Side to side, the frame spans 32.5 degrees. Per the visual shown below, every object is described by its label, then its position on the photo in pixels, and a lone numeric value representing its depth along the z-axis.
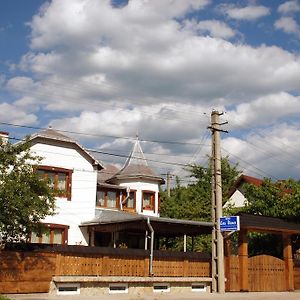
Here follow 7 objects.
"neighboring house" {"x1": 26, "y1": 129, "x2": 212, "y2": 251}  27.72
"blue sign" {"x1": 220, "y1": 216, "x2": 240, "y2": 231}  23.28
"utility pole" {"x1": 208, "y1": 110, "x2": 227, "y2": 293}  24.03
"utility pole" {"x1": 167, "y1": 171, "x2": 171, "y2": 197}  58.44
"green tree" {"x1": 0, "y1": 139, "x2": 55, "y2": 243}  18.17
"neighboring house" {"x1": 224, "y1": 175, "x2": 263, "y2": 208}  48.69
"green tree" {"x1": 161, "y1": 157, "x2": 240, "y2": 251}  42.62
